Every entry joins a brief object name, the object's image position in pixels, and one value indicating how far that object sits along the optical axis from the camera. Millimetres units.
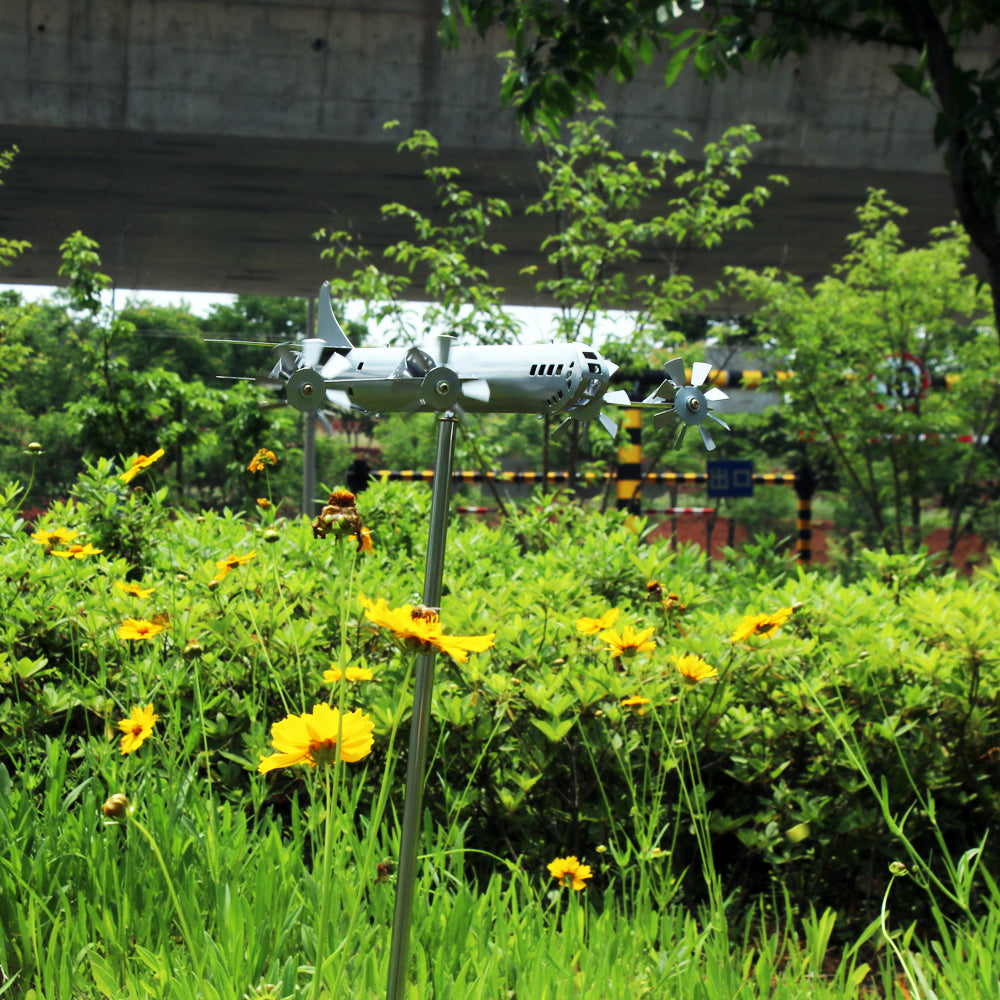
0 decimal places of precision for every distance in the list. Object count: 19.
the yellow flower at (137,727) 4772
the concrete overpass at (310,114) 23120
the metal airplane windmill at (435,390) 4466
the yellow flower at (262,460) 5198
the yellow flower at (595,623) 5148
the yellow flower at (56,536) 5465
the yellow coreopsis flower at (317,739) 4441
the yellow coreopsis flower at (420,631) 4392
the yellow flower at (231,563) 5129
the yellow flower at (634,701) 5142
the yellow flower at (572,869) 4966
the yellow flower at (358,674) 5000
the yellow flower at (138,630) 5070
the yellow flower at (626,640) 5032
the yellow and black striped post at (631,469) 20141
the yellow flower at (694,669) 5036
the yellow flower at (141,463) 5245
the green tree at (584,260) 15523
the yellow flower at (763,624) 4934
